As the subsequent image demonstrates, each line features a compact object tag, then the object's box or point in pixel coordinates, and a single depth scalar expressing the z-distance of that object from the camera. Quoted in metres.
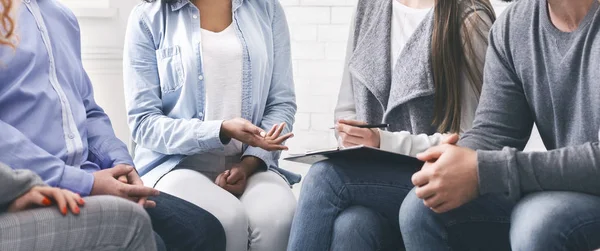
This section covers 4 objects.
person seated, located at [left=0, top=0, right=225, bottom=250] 2.33
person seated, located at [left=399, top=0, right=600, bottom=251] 2.17
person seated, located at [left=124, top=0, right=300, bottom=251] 2.77
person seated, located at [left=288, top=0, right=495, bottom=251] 2.48
